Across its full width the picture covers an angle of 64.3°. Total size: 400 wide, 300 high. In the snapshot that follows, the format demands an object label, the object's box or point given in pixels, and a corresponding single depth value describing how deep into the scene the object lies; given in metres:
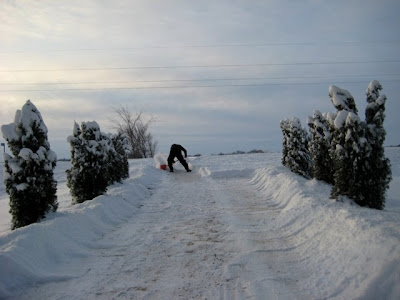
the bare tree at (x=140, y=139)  43.19
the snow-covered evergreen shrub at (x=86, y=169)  9.16
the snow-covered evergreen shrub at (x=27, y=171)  6.54
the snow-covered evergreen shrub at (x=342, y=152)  6.68
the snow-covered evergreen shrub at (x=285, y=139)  14.12
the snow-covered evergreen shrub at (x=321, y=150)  9.92
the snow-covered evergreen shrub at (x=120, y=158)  12.00
